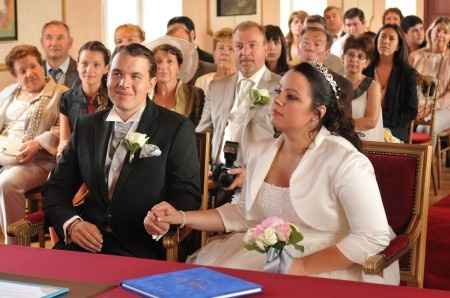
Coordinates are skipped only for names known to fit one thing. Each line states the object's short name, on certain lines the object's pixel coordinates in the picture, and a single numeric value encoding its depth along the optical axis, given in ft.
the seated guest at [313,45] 20.13
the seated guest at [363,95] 19.74
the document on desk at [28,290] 7.46
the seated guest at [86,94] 17.39
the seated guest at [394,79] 22.75
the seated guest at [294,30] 33.38
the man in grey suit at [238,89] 16.58
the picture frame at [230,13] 37.60
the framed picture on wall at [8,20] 25.67
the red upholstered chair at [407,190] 11.99
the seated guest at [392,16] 37.23
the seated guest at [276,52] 21.84
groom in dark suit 12.19
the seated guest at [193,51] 24.49
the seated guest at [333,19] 35.79
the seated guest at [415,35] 33.60
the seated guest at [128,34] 25.15
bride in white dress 10.18
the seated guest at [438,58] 29.78
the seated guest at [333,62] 21.85
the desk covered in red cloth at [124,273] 7.73
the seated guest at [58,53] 22.21
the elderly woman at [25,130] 18.06
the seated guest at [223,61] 23.52
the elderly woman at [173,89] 18.13
